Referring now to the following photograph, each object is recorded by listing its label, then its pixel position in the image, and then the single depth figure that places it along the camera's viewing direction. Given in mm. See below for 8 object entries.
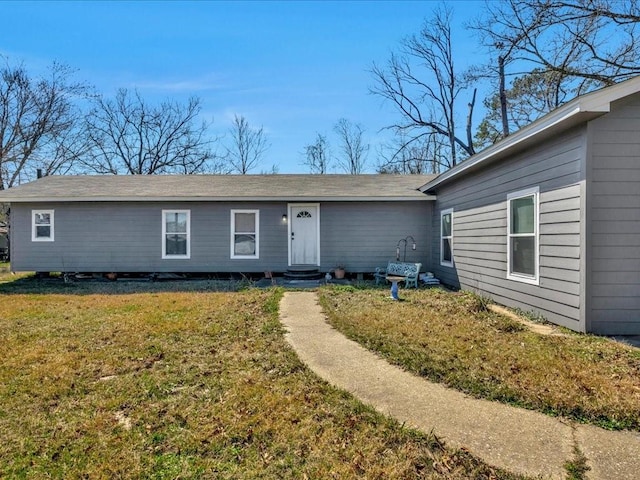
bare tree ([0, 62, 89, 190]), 23469
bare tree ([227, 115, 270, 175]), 29656
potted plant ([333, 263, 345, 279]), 10633
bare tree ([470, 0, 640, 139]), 10344
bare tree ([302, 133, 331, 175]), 29531
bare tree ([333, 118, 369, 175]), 29000
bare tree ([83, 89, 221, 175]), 27516
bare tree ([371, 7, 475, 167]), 22625
